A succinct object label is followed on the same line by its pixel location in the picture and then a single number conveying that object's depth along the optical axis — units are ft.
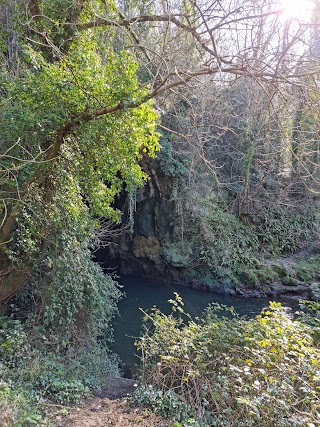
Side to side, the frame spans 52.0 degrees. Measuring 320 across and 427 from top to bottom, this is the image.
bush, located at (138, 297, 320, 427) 10.07
